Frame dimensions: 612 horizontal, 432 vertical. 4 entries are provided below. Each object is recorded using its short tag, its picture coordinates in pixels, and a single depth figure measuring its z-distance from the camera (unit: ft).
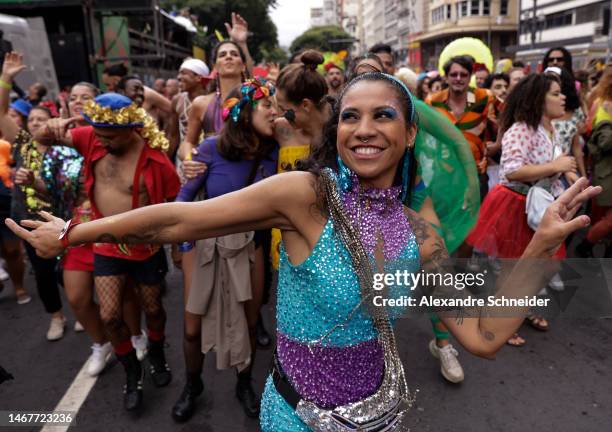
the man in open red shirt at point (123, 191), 10.50
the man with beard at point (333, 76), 20.56
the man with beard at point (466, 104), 15.60
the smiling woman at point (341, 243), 4.97
